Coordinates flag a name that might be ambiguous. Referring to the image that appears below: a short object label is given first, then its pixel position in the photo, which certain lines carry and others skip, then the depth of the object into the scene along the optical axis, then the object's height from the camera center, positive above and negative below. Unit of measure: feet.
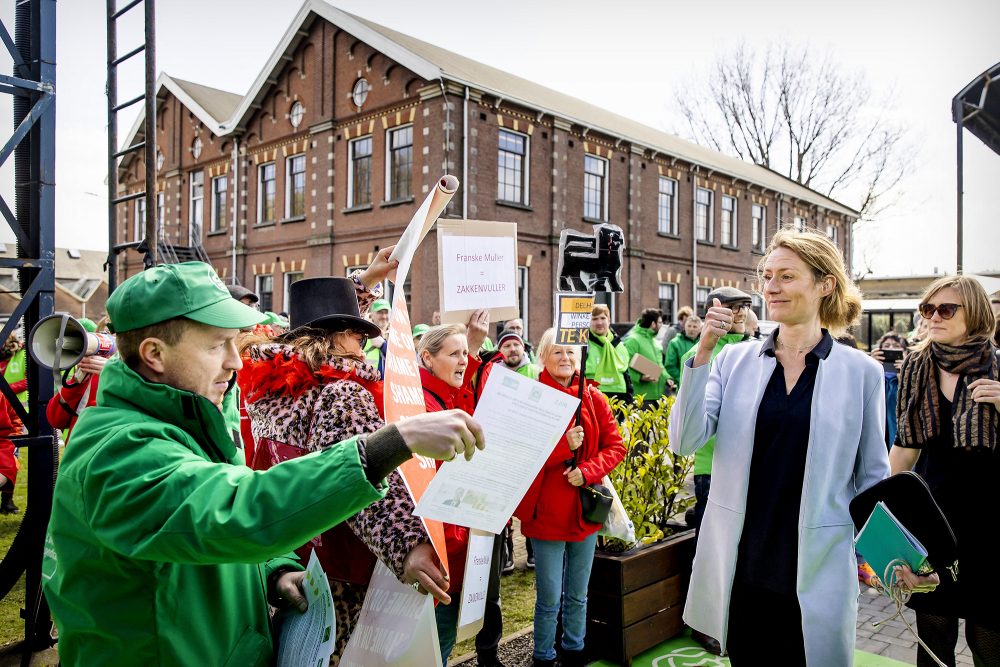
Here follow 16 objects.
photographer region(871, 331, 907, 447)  23.13 -1.33
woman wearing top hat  6.71 -0.93
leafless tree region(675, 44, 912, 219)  111.34 +32.73
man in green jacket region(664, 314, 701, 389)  29.78 -0.65
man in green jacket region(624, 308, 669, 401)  29.14 -0.84
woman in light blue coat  7.46 -1.48
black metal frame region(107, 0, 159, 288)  15.62 +4.64
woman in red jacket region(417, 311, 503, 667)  9.06 -0.88
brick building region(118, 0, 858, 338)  56.85 +15.61
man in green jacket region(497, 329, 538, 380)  17.81 -0.66
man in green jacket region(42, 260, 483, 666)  4.09 -1.01
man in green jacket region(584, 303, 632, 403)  25.85 -1.18
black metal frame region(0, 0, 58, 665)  12.66 +1.81
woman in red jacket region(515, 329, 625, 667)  11.60 -3.58
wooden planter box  12.03 -4.94
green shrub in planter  13.51 -3.01
